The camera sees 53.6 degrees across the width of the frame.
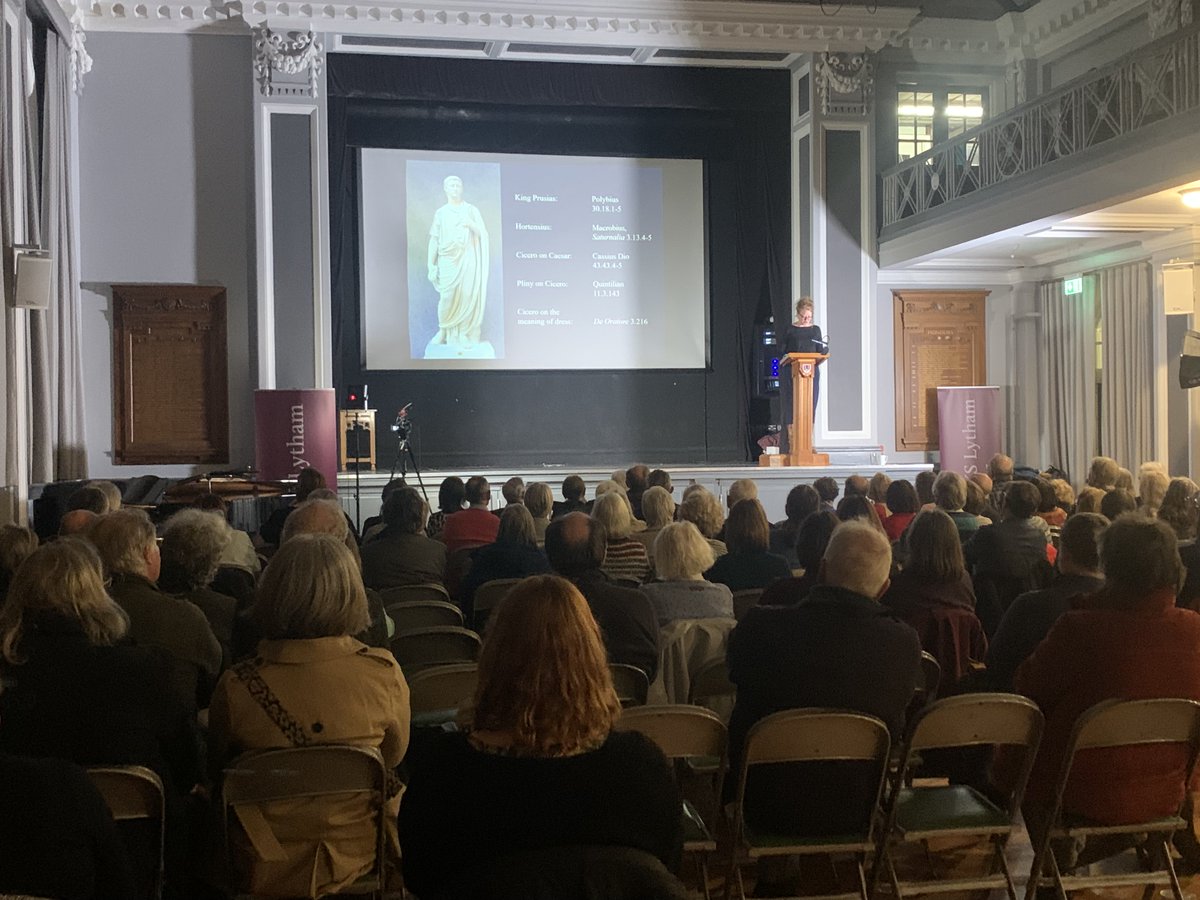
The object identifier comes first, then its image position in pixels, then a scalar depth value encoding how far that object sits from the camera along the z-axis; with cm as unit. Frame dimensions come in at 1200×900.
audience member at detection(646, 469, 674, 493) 703
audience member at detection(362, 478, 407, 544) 603
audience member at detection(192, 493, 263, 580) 512
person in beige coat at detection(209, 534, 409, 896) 265
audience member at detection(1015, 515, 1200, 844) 304
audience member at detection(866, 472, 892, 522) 691
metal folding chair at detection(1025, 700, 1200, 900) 287
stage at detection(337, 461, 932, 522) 1072
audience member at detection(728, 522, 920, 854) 293
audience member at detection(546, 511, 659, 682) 377
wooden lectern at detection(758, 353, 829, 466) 1097
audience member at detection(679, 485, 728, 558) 545
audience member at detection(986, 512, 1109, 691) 363
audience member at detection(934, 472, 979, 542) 591
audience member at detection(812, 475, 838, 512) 707
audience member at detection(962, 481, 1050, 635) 497
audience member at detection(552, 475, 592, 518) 702
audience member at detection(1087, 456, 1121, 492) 641
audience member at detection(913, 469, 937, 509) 754
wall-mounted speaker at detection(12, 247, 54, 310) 823
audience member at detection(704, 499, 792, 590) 475
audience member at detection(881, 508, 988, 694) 400
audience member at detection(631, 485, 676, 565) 583
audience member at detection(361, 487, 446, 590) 532
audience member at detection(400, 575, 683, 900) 188
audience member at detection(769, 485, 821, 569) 585
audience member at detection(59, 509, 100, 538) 478
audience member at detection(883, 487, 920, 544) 598
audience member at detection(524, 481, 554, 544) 639
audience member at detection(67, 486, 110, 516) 550
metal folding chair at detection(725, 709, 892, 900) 275
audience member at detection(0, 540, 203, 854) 269
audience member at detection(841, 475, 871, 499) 654
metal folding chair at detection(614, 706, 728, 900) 275
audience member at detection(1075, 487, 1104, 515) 549
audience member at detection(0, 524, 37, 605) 421
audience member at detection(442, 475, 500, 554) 608
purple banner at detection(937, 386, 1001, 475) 1198
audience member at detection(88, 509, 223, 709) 336
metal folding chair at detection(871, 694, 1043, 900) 287
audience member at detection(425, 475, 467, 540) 713
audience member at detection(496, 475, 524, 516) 706
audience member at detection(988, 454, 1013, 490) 786
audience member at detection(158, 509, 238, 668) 385
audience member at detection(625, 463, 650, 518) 724
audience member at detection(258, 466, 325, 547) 664
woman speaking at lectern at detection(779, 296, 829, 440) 1094
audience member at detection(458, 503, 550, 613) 498
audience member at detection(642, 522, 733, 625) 413
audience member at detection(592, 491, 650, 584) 510
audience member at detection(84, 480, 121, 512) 573
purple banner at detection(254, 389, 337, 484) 1054
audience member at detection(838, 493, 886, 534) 557
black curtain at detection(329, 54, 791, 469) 1202
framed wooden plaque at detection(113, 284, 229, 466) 1123
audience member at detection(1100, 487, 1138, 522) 526
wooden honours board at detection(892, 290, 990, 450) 1272
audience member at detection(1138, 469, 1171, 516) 605
